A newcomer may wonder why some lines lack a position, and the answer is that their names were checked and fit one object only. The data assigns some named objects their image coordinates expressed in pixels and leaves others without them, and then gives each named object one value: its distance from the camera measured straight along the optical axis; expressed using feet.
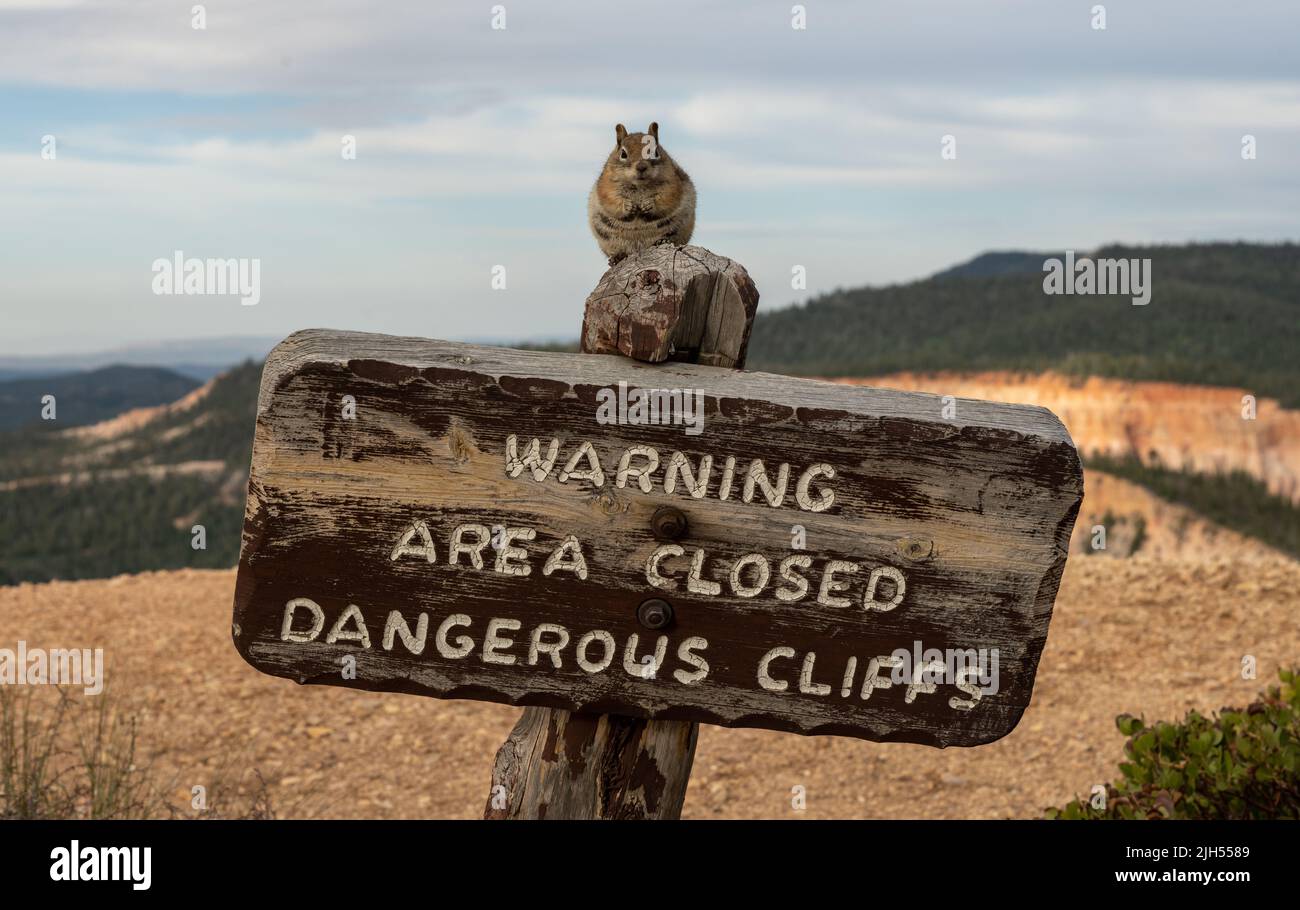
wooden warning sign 7.57
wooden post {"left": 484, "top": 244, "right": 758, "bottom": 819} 8.16
